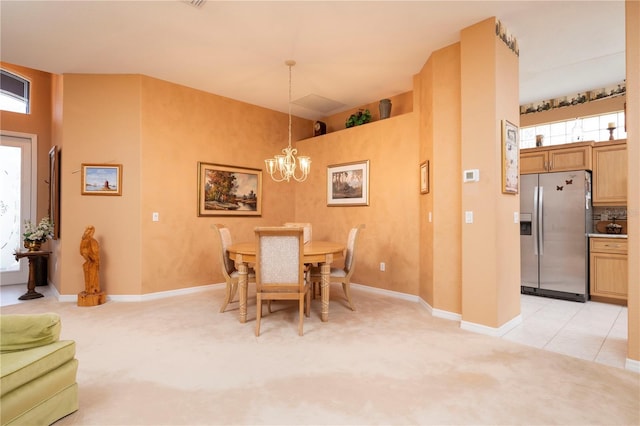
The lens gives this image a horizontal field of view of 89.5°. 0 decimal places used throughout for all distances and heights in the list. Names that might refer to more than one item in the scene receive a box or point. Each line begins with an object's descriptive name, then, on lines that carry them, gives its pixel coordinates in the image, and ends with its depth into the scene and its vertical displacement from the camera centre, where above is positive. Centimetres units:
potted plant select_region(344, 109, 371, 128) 492 +149
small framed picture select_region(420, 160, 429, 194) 375 +45
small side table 417 -79
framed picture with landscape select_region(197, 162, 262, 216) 471 +38
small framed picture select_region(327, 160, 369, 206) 480 +48
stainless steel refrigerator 411 -24
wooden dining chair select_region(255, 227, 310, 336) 291 -45
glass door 478 +31
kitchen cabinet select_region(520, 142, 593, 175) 426 +78
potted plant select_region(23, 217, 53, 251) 433 -27
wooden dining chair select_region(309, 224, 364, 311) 354 -64
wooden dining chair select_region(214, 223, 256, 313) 345 -59
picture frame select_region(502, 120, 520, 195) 297 +54
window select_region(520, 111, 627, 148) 443 +125
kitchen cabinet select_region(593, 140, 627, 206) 412 +54
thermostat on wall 301 +37
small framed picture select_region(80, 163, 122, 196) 404 +45
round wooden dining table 312 -45
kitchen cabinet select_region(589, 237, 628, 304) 390 -67
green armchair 146 -76
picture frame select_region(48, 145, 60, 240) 427 +35
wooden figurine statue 375 -64
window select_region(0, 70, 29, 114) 475 +184
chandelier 371 +62
